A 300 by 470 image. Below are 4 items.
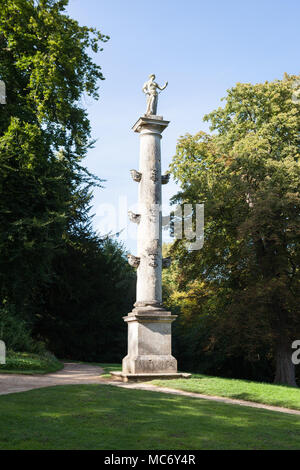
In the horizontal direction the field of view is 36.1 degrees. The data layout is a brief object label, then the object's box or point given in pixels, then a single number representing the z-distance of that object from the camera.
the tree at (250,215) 19.69
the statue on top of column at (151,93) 14.23
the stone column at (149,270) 12.17
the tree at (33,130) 17.61
